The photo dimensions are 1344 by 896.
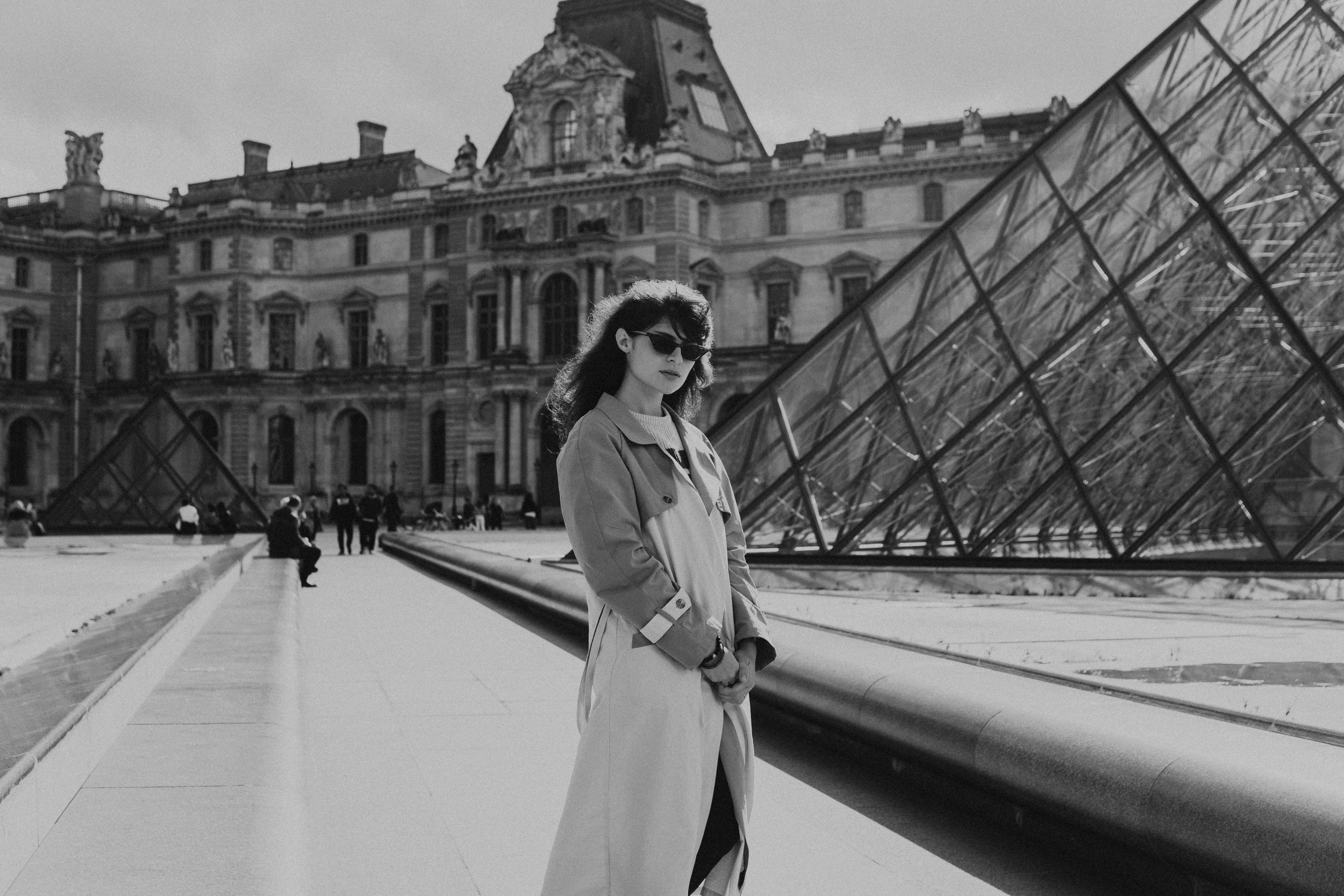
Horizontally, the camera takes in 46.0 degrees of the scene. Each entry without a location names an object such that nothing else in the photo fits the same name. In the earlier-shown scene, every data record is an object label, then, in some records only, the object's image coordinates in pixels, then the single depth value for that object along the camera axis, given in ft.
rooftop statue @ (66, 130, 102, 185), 232.12
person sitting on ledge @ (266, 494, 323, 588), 61.16
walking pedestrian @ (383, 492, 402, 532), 123.03
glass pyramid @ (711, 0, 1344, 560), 42.68
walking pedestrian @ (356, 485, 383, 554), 94.99
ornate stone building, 170.81
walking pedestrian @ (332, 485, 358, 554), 89.66
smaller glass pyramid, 109.60
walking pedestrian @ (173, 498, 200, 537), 97.81
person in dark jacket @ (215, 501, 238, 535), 101.55
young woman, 10.89
